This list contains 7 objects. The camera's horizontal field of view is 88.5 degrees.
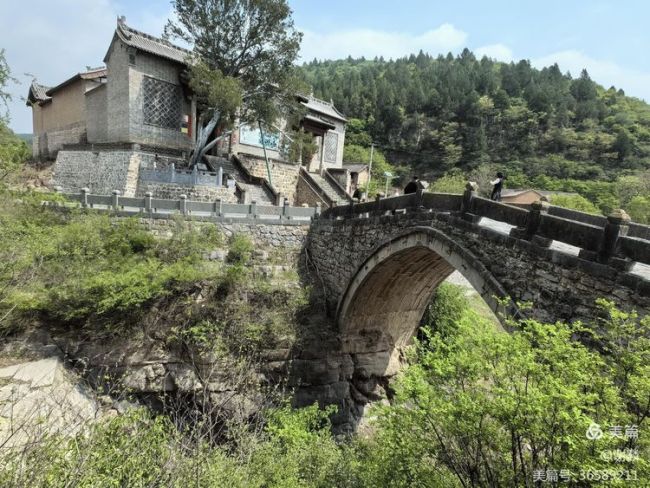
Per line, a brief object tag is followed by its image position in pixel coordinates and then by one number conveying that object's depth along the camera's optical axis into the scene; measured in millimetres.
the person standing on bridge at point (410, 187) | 11538
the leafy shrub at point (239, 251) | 13688
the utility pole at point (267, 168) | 19811
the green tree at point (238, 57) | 15383
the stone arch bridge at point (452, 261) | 5566
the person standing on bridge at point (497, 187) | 9578
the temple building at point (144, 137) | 16453
